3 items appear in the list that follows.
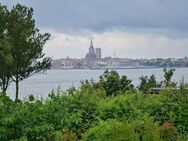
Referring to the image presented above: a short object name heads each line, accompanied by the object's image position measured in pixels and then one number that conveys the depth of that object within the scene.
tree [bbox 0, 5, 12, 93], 31.55
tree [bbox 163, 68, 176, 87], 31.06
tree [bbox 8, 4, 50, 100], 33.88
